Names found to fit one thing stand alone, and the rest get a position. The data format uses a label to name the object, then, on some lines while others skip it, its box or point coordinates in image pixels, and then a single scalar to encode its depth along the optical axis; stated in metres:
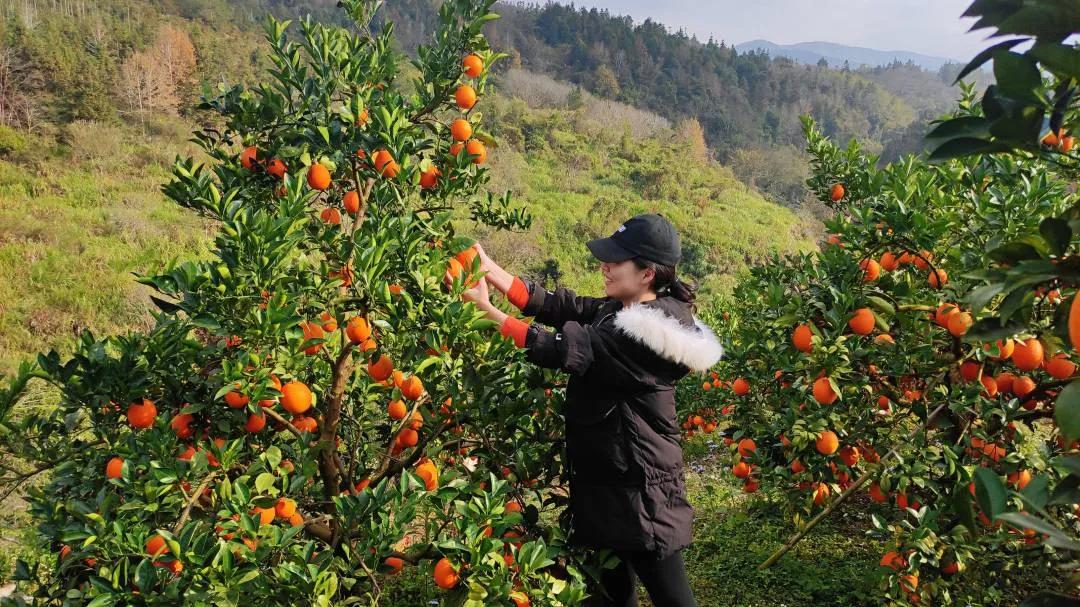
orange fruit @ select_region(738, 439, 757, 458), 2.36
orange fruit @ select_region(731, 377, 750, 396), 2.36
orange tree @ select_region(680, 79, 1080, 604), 1.87
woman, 1.62
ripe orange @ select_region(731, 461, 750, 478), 2.49
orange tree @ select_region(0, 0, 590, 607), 1.32
